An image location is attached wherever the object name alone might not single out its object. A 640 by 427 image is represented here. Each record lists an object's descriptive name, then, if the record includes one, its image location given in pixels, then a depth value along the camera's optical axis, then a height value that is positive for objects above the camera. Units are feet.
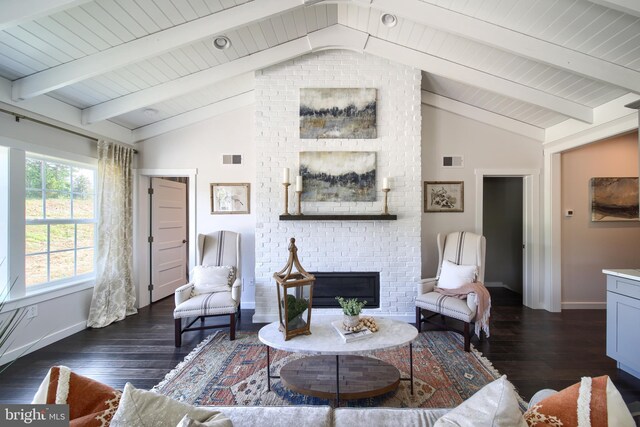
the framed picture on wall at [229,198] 14.30 +0.74
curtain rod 9.20 +3.06
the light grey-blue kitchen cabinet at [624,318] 7.89 -2.86
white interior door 15.19 -1.24
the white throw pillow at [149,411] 2.84 -1.92
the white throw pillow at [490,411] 2.78 -1.88
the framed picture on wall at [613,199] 13.70 +0.65
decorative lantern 7.07 -2.12
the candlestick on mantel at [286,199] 12.30 +0.60
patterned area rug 7.10 -4.38
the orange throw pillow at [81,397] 2.97 -1.87
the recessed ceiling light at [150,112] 13.05 +4.44
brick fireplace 12.76 +1.46
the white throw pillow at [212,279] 11.51 -2.54
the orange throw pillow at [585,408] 2.75 -1.85
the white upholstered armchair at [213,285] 10.28 -2.71
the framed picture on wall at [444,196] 14.05 +0.81
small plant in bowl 7.27 -2.42
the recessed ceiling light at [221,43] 10.49 +6.01
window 10.24 -0.27
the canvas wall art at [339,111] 12.80 +4.32
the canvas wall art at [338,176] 12.76 +1.58
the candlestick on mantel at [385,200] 12.37 +0.56
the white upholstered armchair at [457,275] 9.98 -2.35
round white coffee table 6.65 -3.98
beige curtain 12.22 -1.08
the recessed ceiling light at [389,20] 10.53 +6.81
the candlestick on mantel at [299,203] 12.40 +0.44
